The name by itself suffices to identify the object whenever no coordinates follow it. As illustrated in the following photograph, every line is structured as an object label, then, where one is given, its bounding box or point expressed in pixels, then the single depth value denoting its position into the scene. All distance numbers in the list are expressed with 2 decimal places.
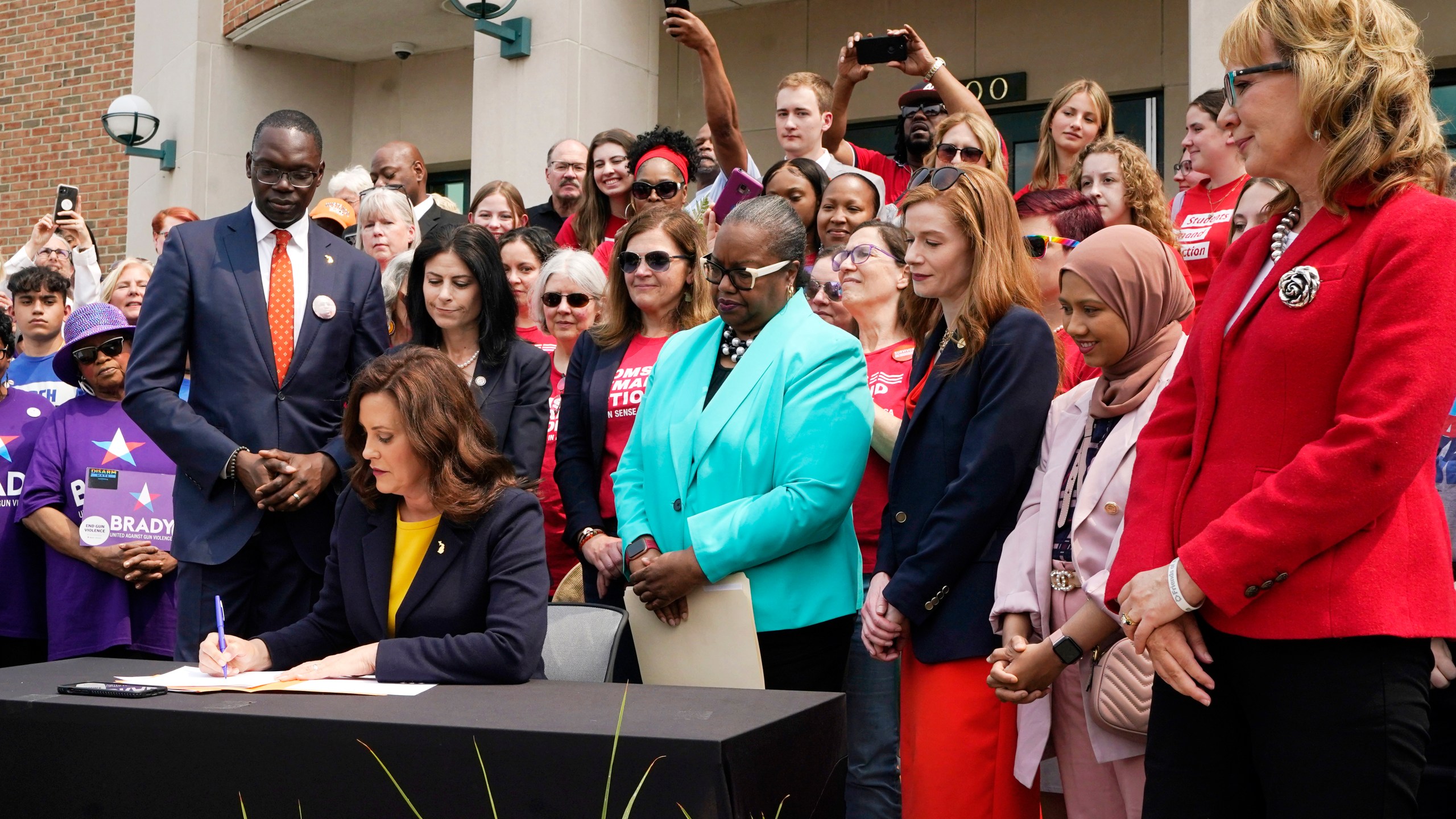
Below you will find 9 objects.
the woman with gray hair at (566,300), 4.80
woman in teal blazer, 3.30
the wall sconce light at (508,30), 9.26
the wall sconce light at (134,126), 11.86
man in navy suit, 3.66
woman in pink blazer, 2.75
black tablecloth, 2.03
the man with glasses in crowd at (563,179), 6.96
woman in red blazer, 1.89
